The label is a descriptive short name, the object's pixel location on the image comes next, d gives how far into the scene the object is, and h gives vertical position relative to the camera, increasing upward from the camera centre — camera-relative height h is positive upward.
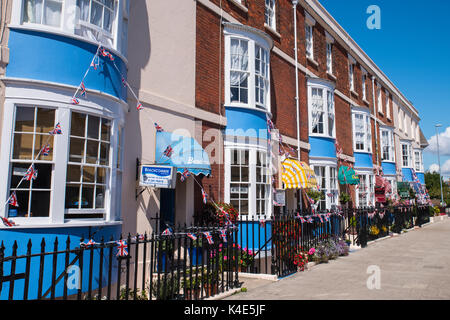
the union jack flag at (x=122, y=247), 5.35 -0.66
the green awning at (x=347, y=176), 18.23 +1.23
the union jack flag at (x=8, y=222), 5.66 -0.32
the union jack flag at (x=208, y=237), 6.95 -0.64
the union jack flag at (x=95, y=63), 7.09 +2.56
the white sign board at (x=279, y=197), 13.31 +0.17
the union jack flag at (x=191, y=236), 6.48 -0.58
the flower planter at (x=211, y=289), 6.80 -1.58
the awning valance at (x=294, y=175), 13.46 +0.94
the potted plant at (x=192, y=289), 6.35 -1.51
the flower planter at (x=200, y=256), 9.99 -1.44
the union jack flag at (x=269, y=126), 12.96 +2.58
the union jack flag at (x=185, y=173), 8.87 +0.65
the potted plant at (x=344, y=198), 18.00 +0.20
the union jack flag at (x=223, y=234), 7.43 -0.63
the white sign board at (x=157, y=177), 8.34 +0.53
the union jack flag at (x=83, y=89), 6.76 +1.96
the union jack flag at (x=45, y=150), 6.16 +0.81
